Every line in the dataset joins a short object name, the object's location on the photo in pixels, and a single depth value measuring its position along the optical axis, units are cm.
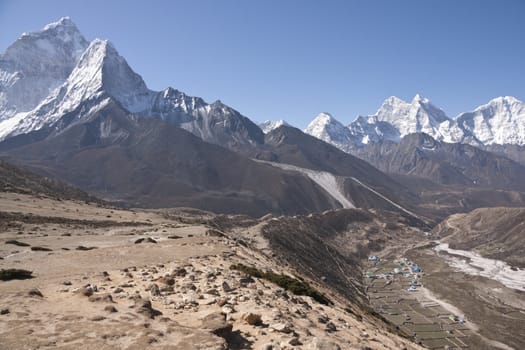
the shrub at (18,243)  4113
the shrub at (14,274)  2519
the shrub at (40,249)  3875
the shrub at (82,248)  4078
